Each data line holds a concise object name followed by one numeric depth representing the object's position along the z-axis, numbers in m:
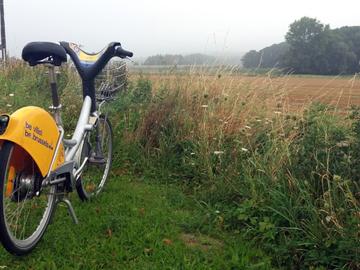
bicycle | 2.33
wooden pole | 10.21
